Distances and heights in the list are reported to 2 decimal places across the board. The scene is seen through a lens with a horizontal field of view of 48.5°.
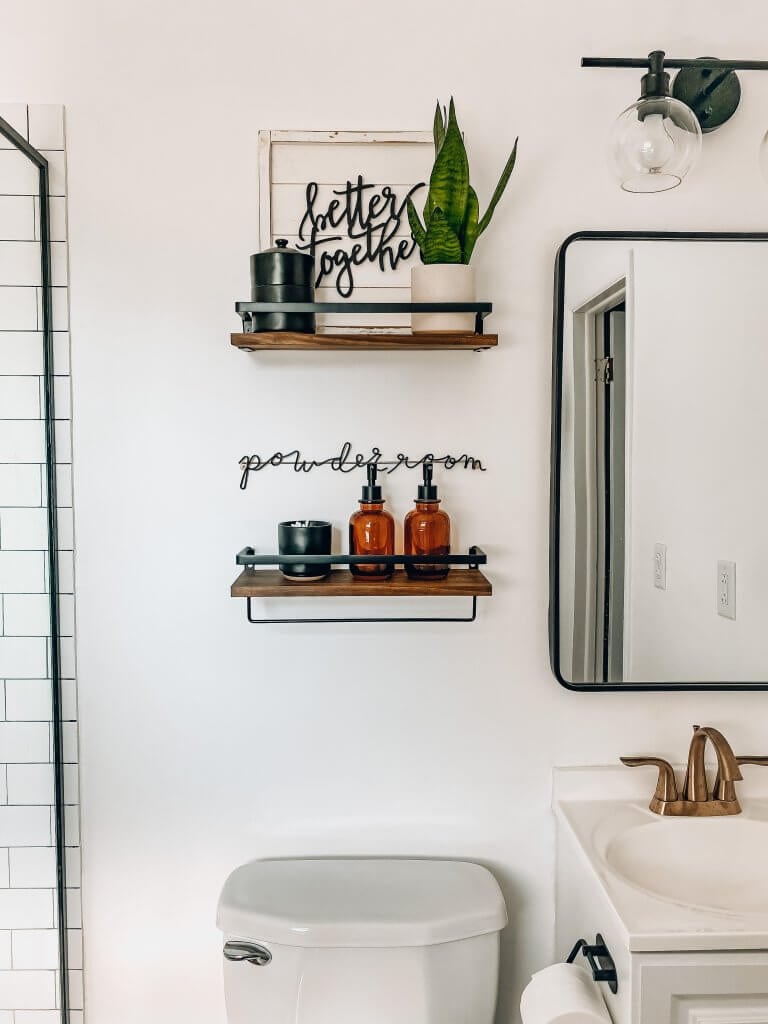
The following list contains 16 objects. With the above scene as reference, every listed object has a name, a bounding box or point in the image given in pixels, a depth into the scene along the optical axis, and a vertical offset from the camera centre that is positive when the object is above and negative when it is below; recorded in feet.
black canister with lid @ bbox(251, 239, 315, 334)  4.32 +1.14
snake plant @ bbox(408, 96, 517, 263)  4.27 +1.51
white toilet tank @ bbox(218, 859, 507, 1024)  4.19 -2.25
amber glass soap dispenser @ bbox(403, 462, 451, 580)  4.51 -0.13
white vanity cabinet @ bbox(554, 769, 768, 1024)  3.52 -1.88
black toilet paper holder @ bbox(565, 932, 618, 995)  3.75 -2.06
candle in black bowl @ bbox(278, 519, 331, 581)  4.47 -0.20
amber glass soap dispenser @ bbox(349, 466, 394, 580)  4.52 -0.14
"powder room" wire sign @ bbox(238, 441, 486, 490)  4.74 +0.25
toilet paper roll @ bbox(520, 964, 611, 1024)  3.70 -2.21
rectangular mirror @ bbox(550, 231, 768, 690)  4.66 +0.23
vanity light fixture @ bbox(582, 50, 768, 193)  3.94 +1.74
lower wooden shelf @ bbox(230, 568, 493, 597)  4.33 -0.42
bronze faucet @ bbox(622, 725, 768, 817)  4.56 -1.53
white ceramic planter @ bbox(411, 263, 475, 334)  4.29 +1.09
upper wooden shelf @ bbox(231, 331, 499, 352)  4.29 +0.84
